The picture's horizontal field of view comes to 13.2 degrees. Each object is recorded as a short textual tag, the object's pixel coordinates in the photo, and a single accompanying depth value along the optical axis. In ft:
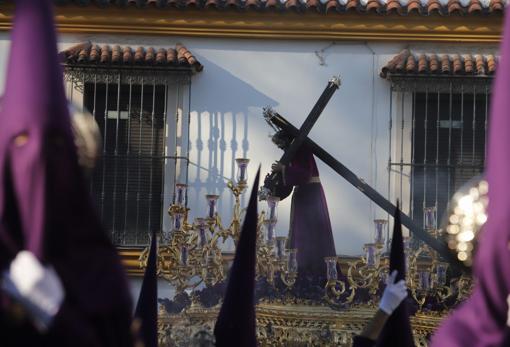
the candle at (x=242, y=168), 56.63
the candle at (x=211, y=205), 57.07
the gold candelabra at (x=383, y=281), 54.47
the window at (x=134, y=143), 74.32
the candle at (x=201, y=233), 56.58
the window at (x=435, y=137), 73.24
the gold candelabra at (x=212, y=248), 55.19
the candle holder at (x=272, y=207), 55.68
